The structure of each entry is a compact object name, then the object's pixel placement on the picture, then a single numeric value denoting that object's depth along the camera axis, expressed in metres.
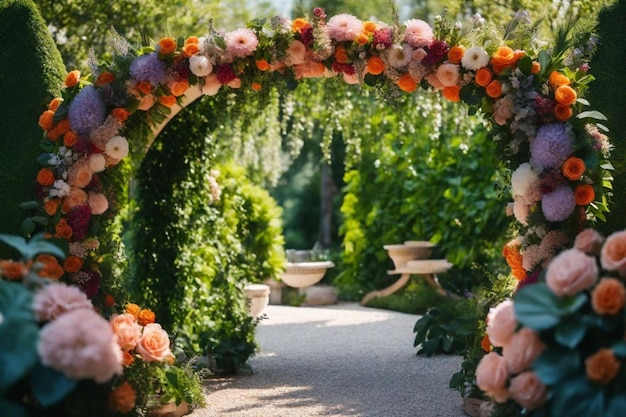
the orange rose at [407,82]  5.19
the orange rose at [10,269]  3.47
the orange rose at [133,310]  5.19
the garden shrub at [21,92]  5.06
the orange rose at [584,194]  4.53
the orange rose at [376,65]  5.17
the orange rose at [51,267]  4.67
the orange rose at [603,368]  3.11
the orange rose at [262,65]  5.32
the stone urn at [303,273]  11.60
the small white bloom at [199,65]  5.22
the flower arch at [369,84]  4.62
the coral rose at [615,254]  3.31
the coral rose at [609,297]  3.20
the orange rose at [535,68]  4.80
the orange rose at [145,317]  5.15
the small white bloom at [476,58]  4.91
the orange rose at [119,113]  5.16
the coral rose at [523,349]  3.35
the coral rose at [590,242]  3.62
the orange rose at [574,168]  4.49
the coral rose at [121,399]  3.80
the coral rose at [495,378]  3.48
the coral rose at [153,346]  4.56
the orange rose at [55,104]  5.12
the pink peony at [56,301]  3.38
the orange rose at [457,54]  5.02
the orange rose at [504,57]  4.86
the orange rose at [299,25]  5.27
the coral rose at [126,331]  4.49
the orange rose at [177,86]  5.30
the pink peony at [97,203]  5.12
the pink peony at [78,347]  3.05
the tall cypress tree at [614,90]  4.91
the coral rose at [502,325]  3.50
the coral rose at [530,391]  3.35
